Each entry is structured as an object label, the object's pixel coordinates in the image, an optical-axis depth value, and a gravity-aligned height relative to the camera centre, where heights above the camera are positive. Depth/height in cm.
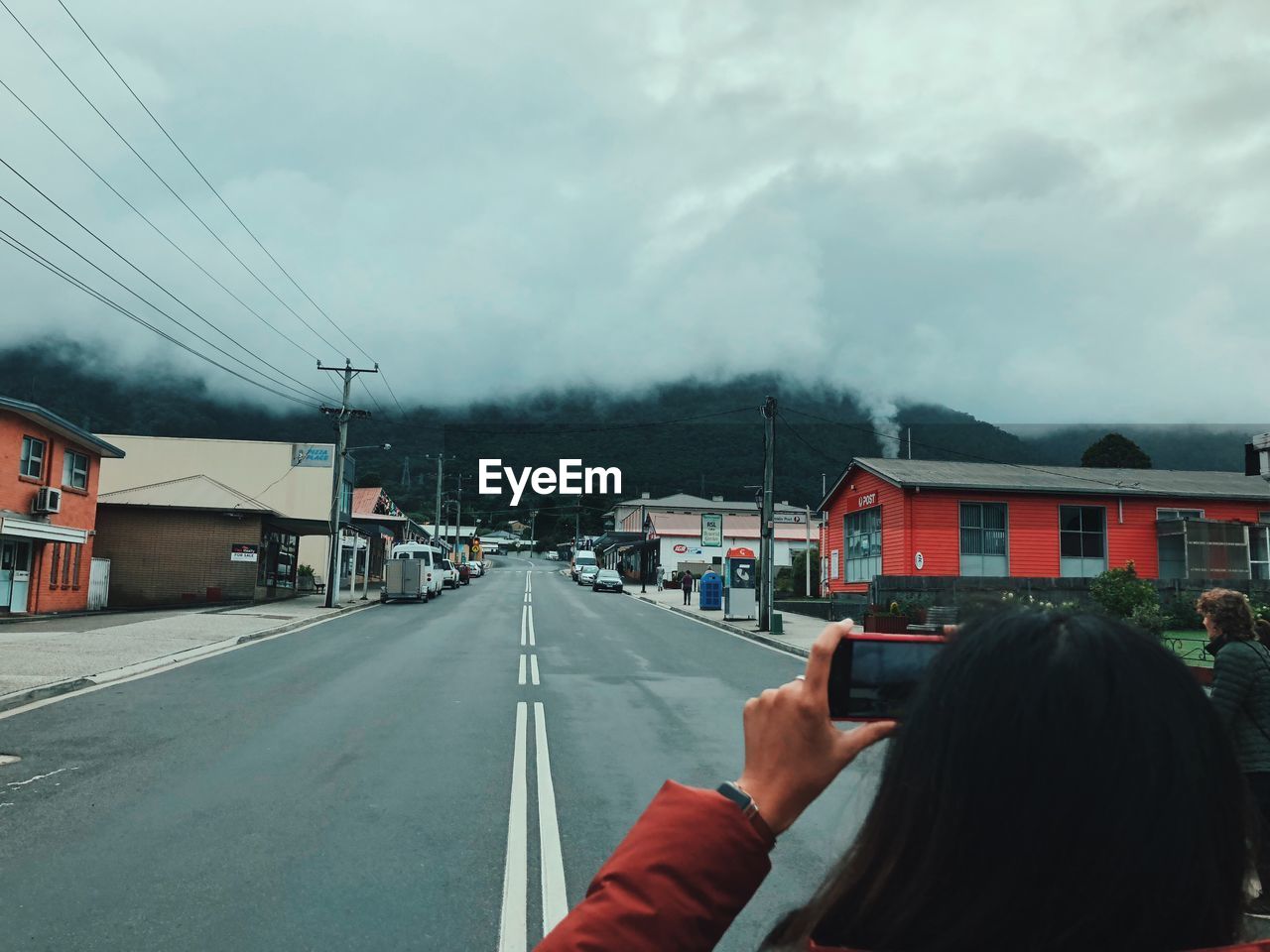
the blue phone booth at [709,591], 3659 -81
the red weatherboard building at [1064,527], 3006 +166
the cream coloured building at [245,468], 4656 +482
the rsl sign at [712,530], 4333 +194
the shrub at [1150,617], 1817 -77
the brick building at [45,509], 2588 +150
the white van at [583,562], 7354 +51
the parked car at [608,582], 5709 -81
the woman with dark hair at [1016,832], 105 -30
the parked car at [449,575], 5365 -55
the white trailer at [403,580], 3962 -64
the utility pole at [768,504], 2639 +205
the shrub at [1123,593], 2034 -33
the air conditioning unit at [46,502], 2697 +169
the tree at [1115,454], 7012 +965
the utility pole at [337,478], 3366 +326
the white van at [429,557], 4316 +39
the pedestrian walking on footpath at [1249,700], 477 -62
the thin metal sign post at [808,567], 4497 +26
